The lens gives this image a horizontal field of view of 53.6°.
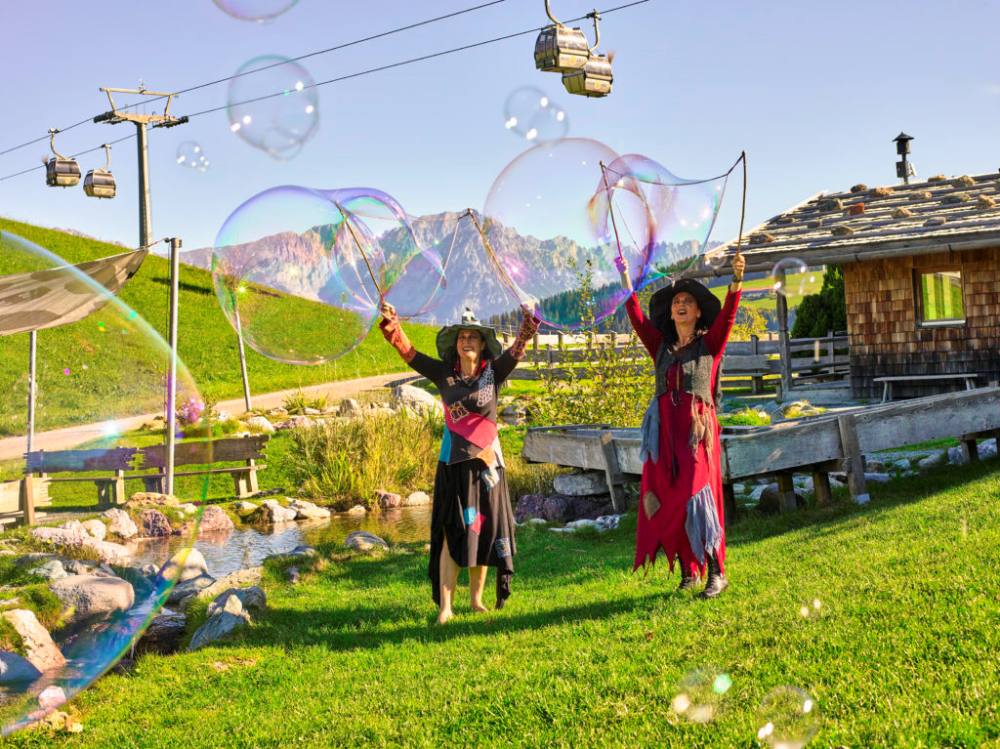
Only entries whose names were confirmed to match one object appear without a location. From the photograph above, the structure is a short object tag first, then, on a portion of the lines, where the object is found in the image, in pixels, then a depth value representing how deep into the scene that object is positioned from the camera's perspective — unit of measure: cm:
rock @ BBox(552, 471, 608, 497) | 1041
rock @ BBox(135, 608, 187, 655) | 649
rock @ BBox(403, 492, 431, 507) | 1320
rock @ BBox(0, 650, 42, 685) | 457
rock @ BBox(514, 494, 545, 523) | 1070
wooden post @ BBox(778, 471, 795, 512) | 884
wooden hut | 1532
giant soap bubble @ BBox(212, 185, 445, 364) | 653
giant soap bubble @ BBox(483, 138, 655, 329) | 652
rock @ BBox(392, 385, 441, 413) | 1852
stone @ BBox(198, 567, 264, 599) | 743
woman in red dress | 568
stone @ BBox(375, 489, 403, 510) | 1310
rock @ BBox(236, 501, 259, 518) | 1284
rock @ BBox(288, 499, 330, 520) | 1266
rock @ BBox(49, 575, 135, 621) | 463
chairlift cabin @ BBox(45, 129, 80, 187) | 2097
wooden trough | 839
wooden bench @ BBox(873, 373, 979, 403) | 1540
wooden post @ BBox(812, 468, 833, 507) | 884
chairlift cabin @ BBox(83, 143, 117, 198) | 2019
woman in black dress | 583
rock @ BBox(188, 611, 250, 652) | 623
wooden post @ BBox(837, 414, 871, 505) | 871
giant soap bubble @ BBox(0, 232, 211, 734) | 415
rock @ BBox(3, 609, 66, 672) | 478
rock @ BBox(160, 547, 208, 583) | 500
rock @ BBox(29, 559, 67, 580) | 480
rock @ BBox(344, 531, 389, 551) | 898
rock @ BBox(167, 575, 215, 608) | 755
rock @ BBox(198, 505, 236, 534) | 1202
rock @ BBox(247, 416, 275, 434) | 1788
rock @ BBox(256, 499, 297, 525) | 1250
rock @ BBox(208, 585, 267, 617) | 653
